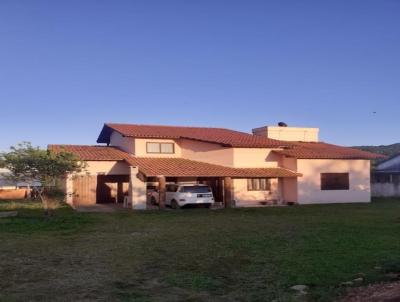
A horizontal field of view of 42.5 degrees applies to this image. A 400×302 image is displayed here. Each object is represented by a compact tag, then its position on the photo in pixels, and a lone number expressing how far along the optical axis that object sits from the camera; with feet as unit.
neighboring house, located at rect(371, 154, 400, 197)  134.72
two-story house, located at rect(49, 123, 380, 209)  103.35
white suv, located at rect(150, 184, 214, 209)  93.50
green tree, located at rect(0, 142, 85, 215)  77.15
